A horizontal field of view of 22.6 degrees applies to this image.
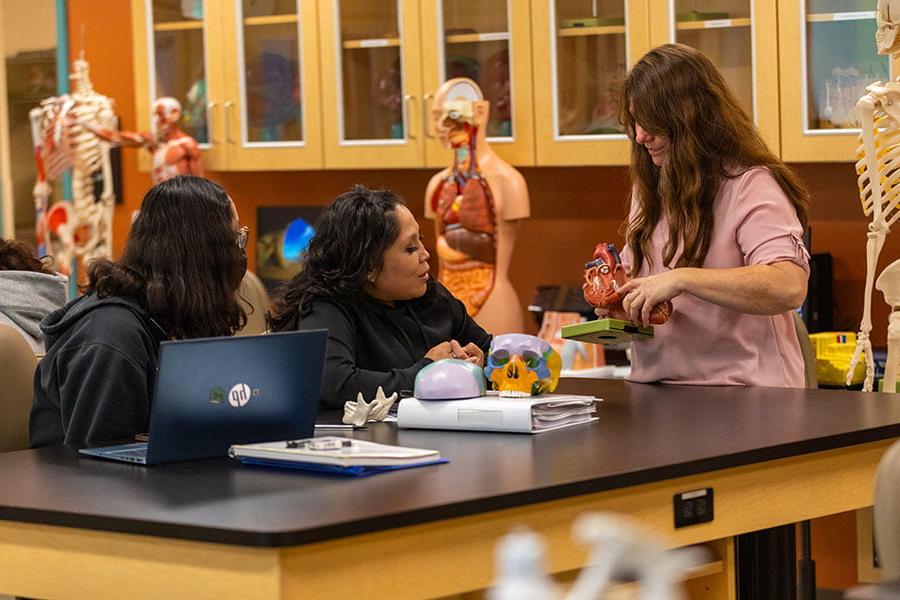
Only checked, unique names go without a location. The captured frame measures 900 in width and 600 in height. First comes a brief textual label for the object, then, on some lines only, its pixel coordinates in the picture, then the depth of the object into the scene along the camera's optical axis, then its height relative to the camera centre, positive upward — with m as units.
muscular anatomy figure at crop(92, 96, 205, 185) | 7.51 +0.22
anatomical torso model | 6.57 -0.04
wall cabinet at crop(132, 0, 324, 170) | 7.34 +0.45
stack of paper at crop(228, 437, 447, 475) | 3.19 -0.36
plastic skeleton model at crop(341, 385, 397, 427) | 3.87 -0.36
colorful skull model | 3.86 -0.29
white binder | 3.66 -0.36
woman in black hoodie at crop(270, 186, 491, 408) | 4.32 -0.17
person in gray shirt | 5.03 -0.17
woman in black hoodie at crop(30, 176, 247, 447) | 3.83 -0.18
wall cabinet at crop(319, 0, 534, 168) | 6.70 +0.40
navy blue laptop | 3.26 -0.28
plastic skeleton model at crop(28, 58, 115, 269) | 8.13 +0.19
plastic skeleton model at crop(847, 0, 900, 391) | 5.17 +0.09
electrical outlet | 3.28 -0.46
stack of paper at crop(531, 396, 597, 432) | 3.68 -0.36
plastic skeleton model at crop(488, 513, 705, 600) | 1.38 -0.23
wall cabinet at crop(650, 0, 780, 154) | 5.96 +0.41
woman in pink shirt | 4.32 -0.04
